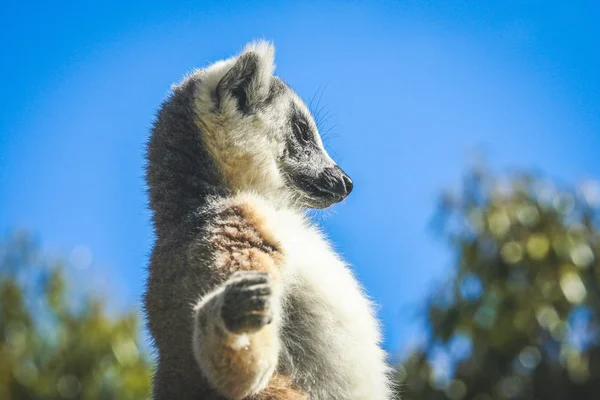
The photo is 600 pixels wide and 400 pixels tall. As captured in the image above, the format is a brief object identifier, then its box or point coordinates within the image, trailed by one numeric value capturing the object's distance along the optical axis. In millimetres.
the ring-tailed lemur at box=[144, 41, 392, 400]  2521
